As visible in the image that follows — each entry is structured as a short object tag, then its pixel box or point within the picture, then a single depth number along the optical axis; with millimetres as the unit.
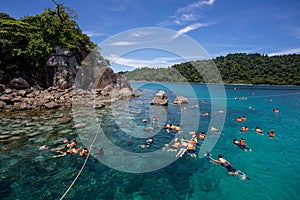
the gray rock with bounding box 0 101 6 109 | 19406
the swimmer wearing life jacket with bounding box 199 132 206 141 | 14156
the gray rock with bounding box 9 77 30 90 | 23672
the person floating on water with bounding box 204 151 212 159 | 10914
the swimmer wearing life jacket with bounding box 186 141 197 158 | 11312
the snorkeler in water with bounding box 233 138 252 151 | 12581
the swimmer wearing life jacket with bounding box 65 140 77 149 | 11078
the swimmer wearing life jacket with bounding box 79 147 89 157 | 10336
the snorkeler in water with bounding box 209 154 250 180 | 9109
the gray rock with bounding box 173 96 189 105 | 33203
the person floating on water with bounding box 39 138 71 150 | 10827
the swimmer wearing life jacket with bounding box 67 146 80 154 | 10484
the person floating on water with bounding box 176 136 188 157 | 11194
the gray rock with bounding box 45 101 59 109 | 21375
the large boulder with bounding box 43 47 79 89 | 28000
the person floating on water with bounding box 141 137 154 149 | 12222
